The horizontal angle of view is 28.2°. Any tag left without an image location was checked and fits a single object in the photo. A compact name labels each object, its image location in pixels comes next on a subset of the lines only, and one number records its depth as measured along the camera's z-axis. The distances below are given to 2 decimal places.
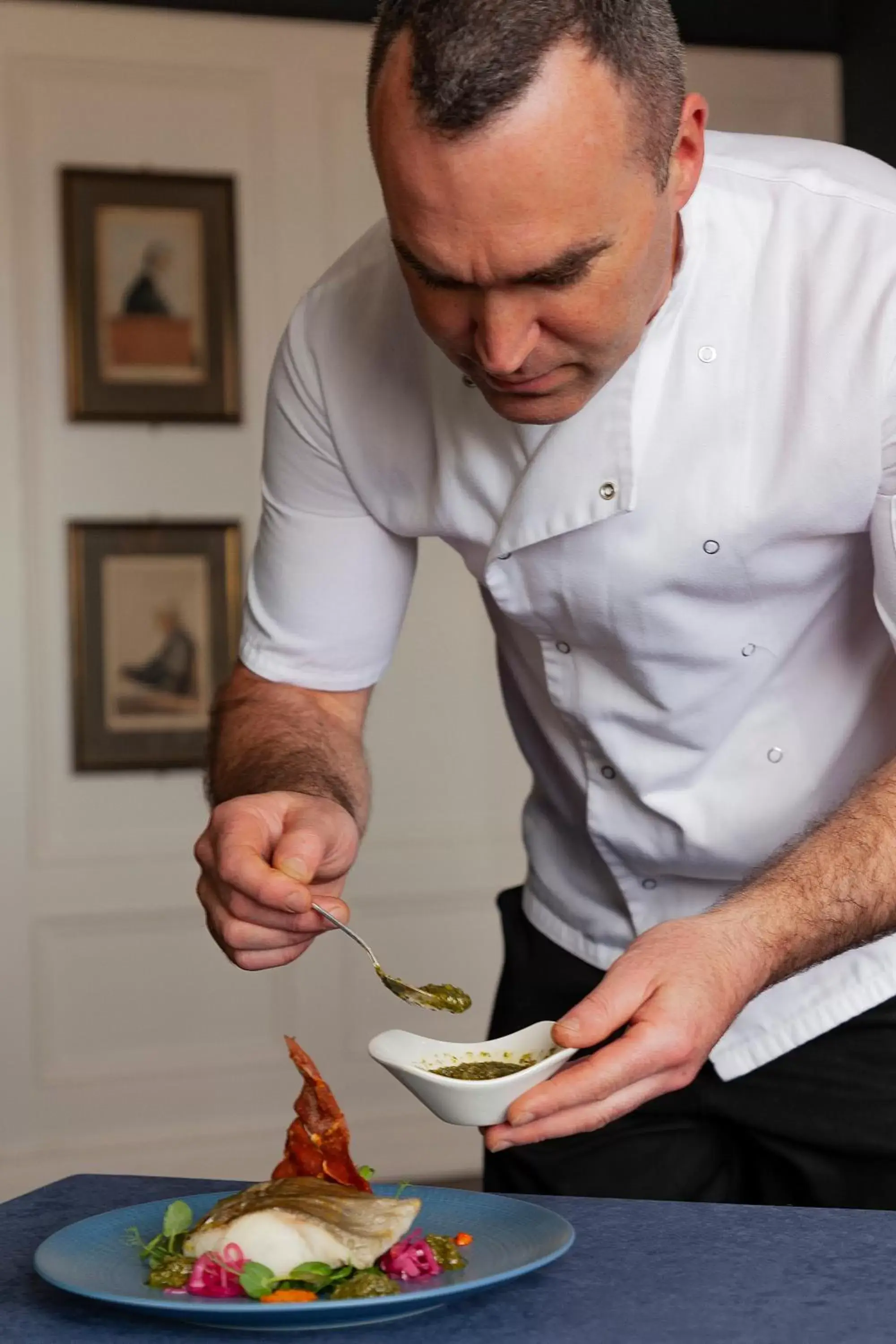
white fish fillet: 1.13
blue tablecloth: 1.07
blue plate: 1.05
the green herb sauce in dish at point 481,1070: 1.33
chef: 1.26
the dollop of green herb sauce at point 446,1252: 1.16
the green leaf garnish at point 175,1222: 1.20
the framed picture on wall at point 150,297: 4.05
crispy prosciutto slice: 1.31
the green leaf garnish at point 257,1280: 1.10
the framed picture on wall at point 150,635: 4.08
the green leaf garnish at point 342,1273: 1.12
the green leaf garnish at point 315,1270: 1.12
